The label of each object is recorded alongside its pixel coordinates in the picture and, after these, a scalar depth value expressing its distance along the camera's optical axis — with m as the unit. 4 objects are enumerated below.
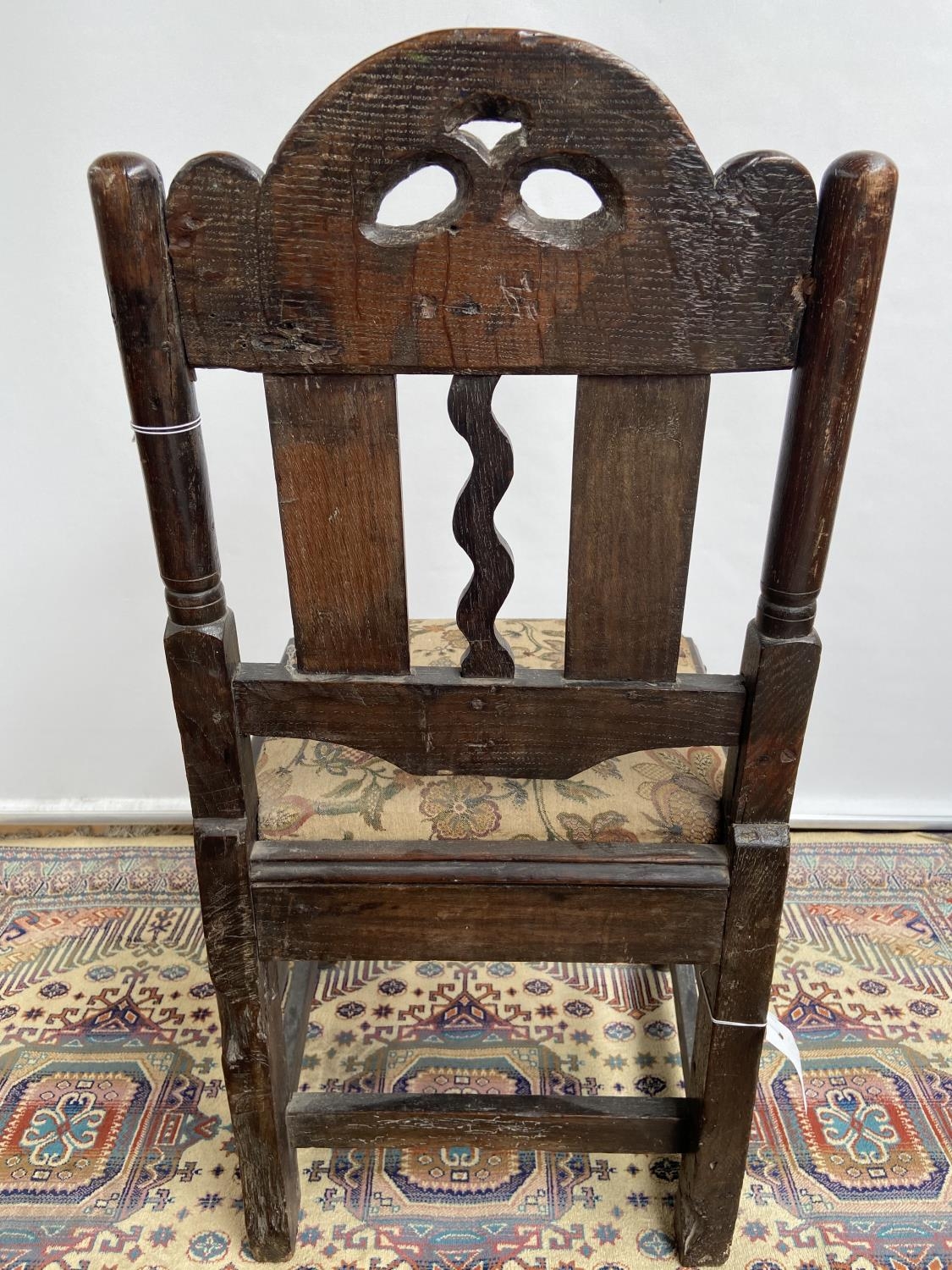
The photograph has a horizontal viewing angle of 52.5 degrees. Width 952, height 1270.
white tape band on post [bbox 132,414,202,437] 0.81
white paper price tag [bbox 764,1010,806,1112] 1.18
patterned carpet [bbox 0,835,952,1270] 1.26
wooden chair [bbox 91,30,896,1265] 0.71
